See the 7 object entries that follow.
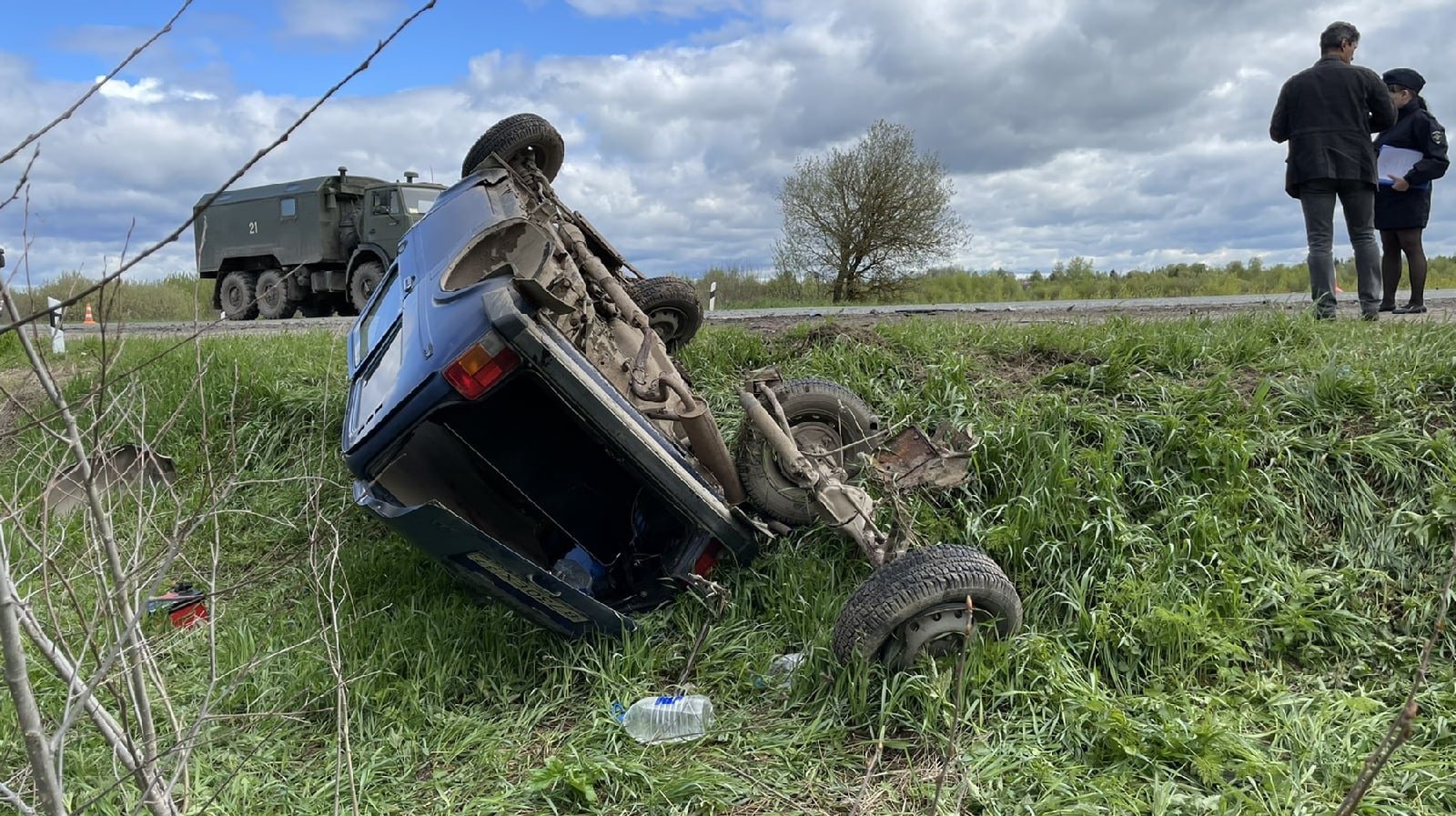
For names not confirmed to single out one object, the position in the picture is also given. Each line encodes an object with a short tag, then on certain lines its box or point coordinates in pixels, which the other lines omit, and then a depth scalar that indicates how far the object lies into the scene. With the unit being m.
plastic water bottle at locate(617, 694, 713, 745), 3.02
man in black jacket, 5.67
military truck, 14.20
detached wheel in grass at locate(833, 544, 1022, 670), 2.92
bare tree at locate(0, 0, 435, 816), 1.30
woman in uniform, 6.23
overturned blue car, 2.96
